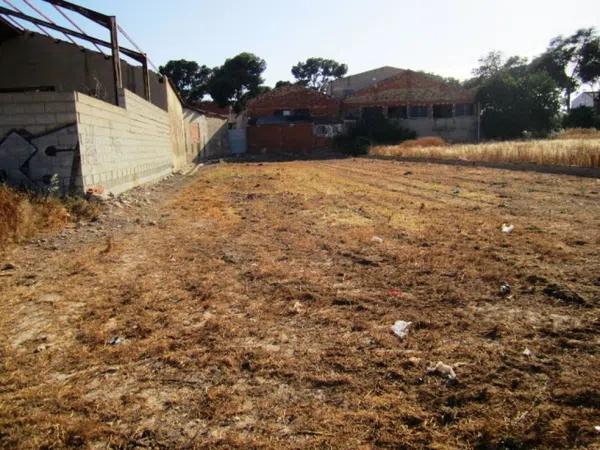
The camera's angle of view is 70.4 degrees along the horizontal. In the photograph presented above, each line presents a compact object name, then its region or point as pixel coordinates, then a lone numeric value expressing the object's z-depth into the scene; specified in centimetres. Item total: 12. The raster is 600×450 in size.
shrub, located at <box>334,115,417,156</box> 3325
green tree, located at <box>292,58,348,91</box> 7412
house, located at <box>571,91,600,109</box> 6456
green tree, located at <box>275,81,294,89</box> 6259
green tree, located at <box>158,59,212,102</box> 5850
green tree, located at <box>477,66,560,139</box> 3338
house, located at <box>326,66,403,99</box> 5103
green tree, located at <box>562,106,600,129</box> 3779
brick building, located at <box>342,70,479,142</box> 3506
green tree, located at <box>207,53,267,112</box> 5441
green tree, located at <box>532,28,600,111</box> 4675
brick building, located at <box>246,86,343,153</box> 3494
